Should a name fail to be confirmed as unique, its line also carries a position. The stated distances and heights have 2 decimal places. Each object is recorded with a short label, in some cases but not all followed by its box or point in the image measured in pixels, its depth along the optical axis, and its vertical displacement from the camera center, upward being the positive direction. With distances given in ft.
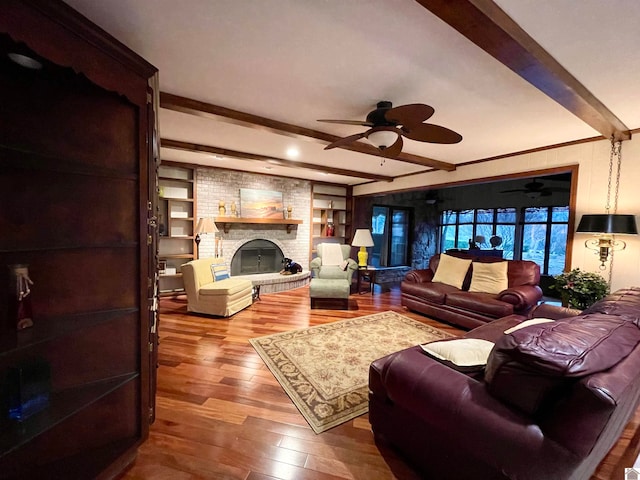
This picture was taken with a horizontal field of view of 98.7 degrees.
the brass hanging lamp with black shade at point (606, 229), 9.05 +0.20
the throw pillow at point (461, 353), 4.49 -2.16
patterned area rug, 6.54 -4.22
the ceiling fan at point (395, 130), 6.51 +2.58
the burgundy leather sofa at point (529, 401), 3.00 -2.22
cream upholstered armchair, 12.42 -3.08
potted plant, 9.29 -1.87
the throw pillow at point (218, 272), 13.75 -2.43
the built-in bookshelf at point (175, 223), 15.58 -0.01
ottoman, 14.03 -3.35
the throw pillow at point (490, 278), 12.18 -2.11
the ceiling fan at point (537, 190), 18.95 +3.07
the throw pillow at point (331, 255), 17.08 -1.75
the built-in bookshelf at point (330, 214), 21.35 +1.08
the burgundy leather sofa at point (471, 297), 10.80 -2.86
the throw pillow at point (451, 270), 13.47 -2.02
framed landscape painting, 17.74 +1.42
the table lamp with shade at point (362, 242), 17.73 -0.92
